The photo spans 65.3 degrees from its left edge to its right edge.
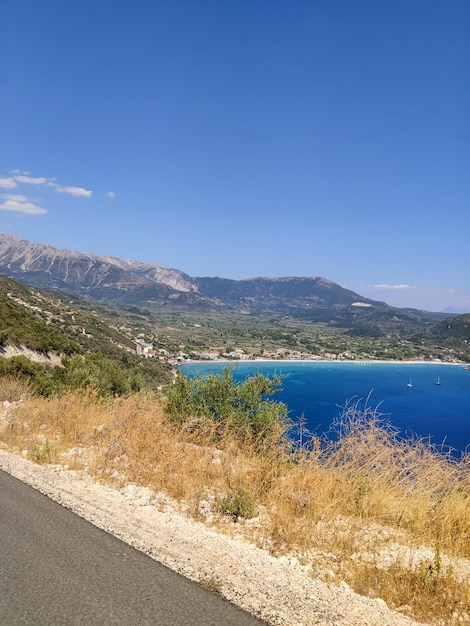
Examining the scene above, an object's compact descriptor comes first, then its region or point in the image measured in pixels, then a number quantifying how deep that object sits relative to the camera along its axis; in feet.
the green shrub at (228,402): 31.94
